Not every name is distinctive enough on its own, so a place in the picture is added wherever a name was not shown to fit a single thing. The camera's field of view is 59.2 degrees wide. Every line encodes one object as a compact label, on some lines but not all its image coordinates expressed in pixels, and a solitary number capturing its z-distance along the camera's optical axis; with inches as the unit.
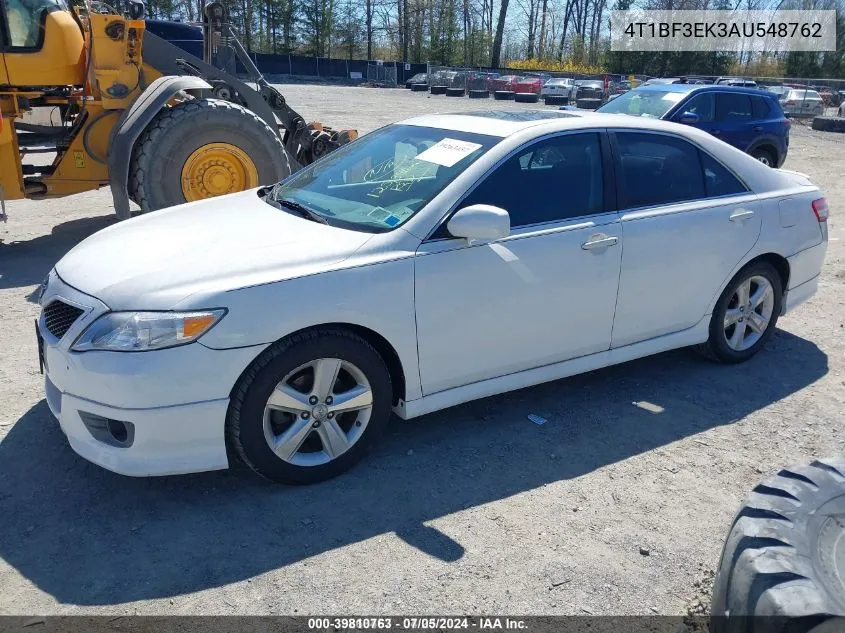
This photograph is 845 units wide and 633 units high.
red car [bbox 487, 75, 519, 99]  1732.3
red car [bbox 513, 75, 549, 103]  1690.5
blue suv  462.9
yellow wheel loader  290.4
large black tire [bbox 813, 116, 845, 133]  950.4
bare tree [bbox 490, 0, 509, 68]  2465.6
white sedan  124.0
